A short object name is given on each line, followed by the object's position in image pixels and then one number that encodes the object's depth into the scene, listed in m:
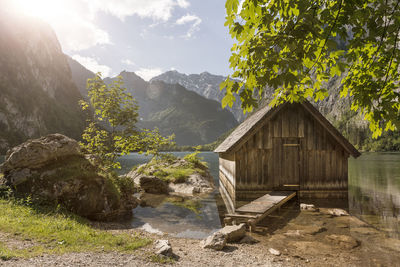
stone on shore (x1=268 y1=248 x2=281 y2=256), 6.84
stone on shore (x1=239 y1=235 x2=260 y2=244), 7.84
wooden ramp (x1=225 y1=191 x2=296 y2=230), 9.47
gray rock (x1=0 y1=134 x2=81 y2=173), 9.52
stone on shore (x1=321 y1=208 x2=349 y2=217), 11.64
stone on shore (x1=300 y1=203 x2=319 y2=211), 12.61
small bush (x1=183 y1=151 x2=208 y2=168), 28.41
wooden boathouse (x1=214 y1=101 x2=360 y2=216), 14.66
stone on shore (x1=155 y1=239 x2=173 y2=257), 6.09
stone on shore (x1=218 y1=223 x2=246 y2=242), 7.73
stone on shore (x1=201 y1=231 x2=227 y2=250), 7.04
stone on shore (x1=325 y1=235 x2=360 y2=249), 7.65
